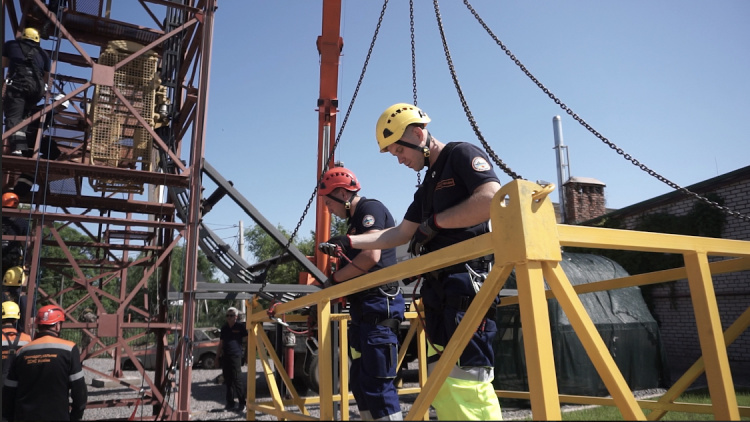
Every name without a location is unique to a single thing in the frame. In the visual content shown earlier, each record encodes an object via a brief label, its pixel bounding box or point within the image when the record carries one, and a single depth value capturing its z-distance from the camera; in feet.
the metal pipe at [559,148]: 89.69
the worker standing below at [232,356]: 32.89
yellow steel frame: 5.47
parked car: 58.11
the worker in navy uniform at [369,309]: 11.89
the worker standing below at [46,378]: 16.58
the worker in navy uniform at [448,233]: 7.98
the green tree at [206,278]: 138.41
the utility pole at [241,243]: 125.59
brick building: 38.52
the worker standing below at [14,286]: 27.09
